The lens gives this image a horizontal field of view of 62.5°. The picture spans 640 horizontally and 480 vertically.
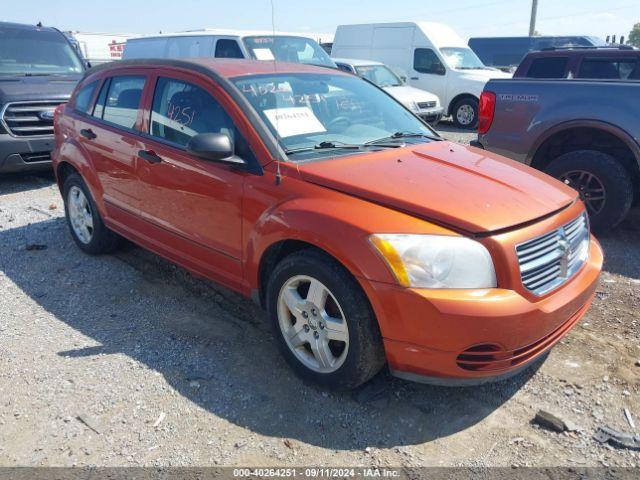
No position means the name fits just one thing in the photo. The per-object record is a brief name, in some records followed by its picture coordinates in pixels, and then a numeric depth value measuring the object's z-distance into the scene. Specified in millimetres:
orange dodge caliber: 2484
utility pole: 31072
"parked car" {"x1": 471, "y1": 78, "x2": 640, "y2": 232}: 4926
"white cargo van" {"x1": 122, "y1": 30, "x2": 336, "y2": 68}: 9891
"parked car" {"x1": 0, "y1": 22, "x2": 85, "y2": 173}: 7180
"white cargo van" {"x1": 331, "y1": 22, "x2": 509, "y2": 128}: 12945
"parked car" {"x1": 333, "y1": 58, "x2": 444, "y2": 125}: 11859
